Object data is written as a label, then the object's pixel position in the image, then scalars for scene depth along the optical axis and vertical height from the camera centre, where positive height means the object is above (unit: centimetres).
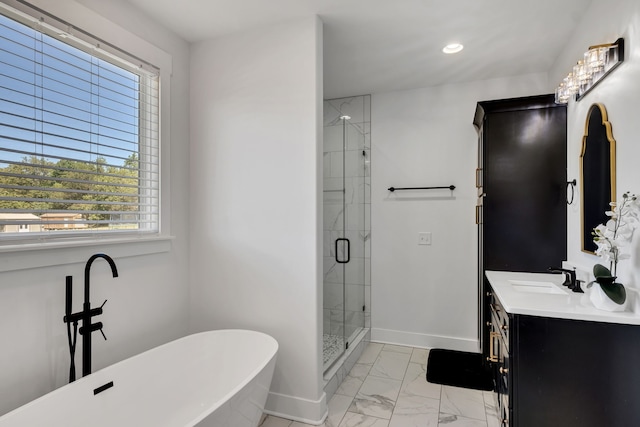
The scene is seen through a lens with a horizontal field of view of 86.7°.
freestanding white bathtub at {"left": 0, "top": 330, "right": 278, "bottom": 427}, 144 -87
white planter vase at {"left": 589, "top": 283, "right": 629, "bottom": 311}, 148 -38
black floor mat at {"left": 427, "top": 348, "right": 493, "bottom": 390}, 262 -128
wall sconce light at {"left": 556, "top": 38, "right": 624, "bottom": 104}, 164 +79
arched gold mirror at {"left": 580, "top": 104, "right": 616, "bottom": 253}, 173 +24
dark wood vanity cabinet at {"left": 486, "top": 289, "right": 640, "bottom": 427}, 143 -70
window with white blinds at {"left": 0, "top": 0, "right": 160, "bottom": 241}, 154 +43
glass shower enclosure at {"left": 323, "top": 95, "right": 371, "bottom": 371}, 302 -6
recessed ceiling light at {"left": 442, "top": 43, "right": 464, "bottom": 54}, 251 +127
